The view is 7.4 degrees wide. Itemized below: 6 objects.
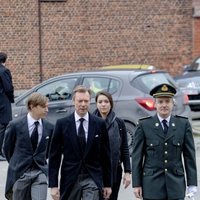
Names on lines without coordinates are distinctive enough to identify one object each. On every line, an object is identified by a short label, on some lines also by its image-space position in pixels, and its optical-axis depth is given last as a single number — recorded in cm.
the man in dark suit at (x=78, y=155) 1437
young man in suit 1574
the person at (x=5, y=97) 2827
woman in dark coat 1658
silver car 2854
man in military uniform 1376
